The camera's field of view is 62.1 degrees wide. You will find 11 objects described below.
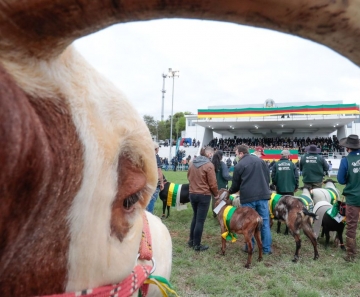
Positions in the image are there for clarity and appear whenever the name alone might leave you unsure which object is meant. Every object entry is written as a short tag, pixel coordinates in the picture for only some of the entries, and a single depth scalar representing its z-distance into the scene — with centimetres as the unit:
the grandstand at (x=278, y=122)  3931
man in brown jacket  743
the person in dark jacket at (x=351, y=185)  657
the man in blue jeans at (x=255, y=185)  699
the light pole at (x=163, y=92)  4818
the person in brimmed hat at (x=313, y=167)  970
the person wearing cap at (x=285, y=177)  921
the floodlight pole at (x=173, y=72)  4759
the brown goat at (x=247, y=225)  665
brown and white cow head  50
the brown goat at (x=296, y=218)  696
